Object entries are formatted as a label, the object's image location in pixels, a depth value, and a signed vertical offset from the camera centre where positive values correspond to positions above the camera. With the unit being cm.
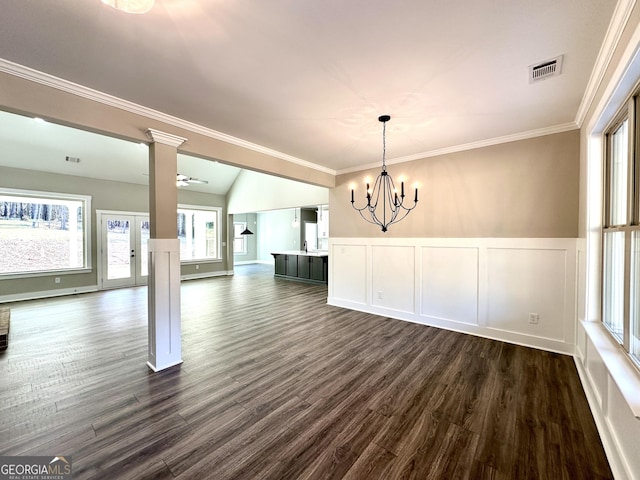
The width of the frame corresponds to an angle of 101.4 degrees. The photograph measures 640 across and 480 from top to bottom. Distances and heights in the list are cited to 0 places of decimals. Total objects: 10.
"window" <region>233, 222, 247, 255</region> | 1350 -16
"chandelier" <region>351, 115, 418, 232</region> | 450 +56
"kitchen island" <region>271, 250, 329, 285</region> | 811 -94
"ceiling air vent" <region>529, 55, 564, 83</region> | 196 +131
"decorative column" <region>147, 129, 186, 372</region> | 279 -19
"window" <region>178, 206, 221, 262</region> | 902 +18
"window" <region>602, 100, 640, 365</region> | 162 +1
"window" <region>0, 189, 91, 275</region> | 568 +16
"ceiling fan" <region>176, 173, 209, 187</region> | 587 +132
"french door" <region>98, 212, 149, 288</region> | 704 -31
